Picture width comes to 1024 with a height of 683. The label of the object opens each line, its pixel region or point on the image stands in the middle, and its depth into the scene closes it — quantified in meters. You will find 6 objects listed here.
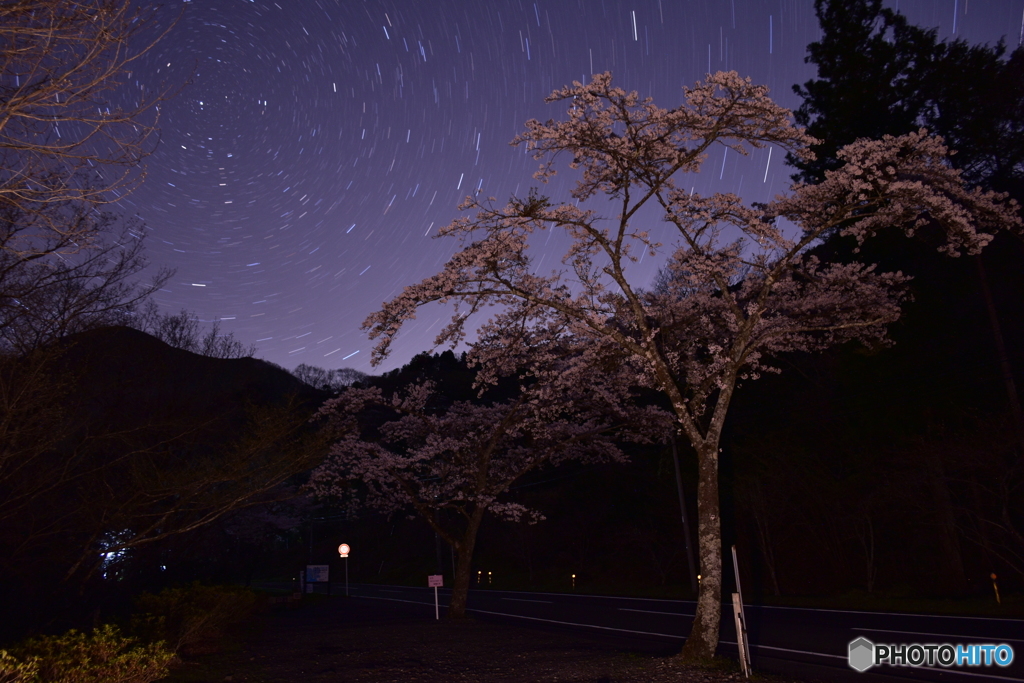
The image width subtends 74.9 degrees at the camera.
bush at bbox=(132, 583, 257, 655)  12.28
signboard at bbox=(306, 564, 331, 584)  40.06
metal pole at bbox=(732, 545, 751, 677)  8.98
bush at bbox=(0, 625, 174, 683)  6.64
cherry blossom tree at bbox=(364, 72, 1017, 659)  10.62
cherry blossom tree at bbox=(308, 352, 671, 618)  20.39
